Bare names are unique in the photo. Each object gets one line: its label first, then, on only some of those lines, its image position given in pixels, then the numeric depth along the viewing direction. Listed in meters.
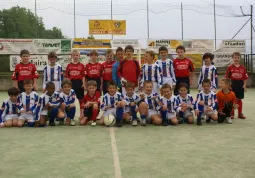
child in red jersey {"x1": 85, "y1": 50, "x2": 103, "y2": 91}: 6.64
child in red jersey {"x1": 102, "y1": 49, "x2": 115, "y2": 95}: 6.68
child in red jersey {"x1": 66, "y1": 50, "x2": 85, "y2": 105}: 6.55
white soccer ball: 5.51
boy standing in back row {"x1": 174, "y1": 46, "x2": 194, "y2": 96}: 6.47
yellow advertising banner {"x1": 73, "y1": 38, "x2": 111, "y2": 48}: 14.45
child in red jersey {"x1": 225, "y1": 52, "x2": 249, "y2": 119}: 6.79
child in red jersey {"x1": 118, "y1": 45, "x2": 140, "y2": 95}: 6.16
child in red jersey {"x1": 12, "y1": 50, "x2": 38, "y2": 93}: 6.46
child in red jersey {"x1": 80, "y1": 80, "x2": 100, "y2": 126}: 5.81
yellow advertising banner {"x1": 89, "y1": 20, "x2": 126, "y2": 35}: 14.80
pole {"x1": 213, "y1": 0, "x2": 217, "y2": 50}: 14.78
